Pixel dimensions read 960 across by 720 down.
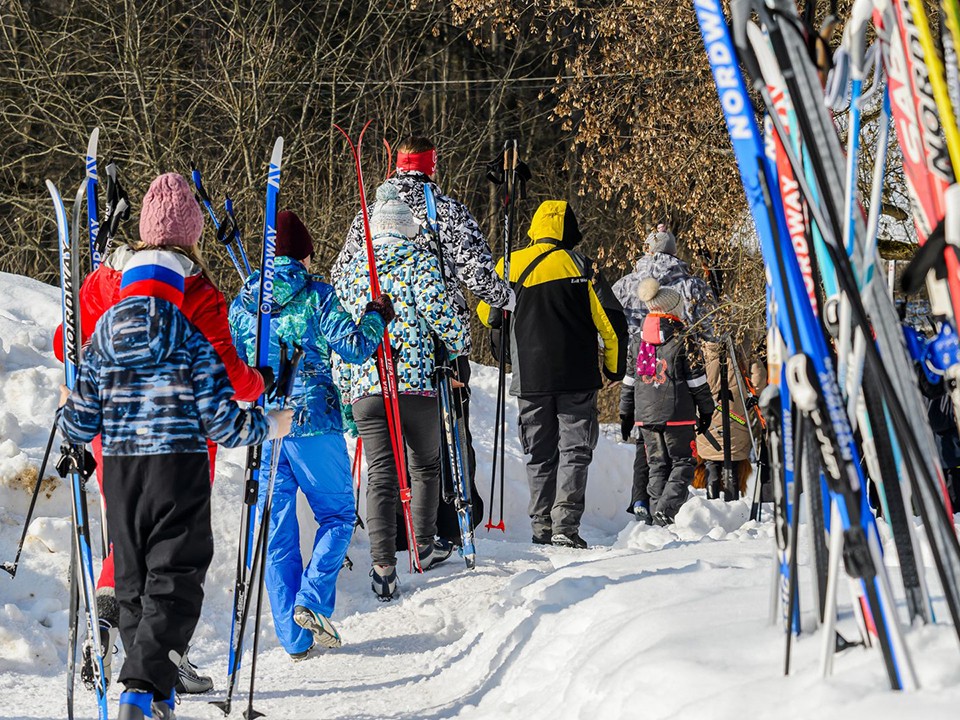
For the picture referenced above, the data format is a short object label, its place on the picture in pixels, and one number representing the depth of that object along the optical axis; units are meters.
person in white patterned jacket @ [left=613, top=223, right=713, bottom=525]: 18.41
